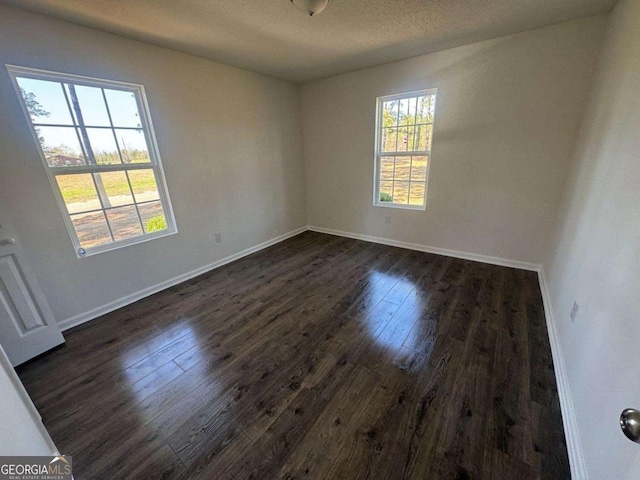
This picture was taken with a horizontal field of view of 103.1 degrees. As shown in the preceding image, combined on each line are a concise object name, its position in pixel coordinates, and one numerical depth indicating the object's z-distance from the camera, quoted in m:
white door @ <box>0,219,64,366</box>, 1.82
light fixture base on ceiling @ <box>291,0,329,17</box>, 1.69
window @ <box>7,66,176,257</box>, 2.08
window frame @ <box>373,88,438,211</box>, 3.29
